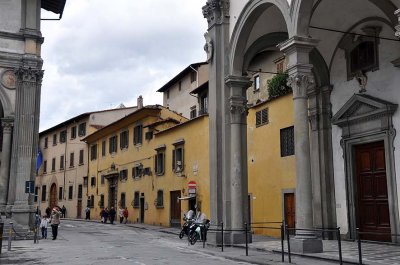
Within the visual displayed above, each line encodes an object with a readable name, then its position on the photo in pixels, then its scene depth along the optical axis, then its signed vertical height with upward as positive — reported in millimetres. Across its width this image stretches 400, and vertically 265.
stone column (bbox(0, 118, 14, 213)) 22547 +2326
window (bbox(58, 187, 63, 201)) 54172 +1928
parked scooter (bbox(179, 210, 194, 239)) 20836 -539
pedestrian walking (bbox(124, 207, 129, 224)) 37562 -351
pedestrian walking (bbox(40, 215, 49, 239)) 21703 -641
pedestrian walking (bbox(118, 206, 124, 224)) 37391 -348
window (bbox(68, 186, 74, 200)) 51406 +2031
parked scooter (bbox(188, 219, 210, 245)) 18375 -785
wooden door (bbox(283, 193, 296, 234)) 19281 +19
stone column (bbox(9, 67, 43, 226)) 22203 +3378
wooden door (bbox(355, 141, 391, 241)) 15005 +571
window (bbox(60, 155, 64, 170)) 54212 +5279
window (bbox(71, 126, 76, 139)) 51656 +8111
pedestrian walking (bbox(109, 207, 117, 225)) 37300 -343
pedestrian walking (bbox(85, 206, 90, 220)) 44688 -222
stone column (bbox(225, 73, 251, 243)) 16078 +1922
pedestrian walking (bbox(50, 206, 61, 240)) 21312 -408
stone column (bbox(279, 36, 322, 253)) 12422 +1906
